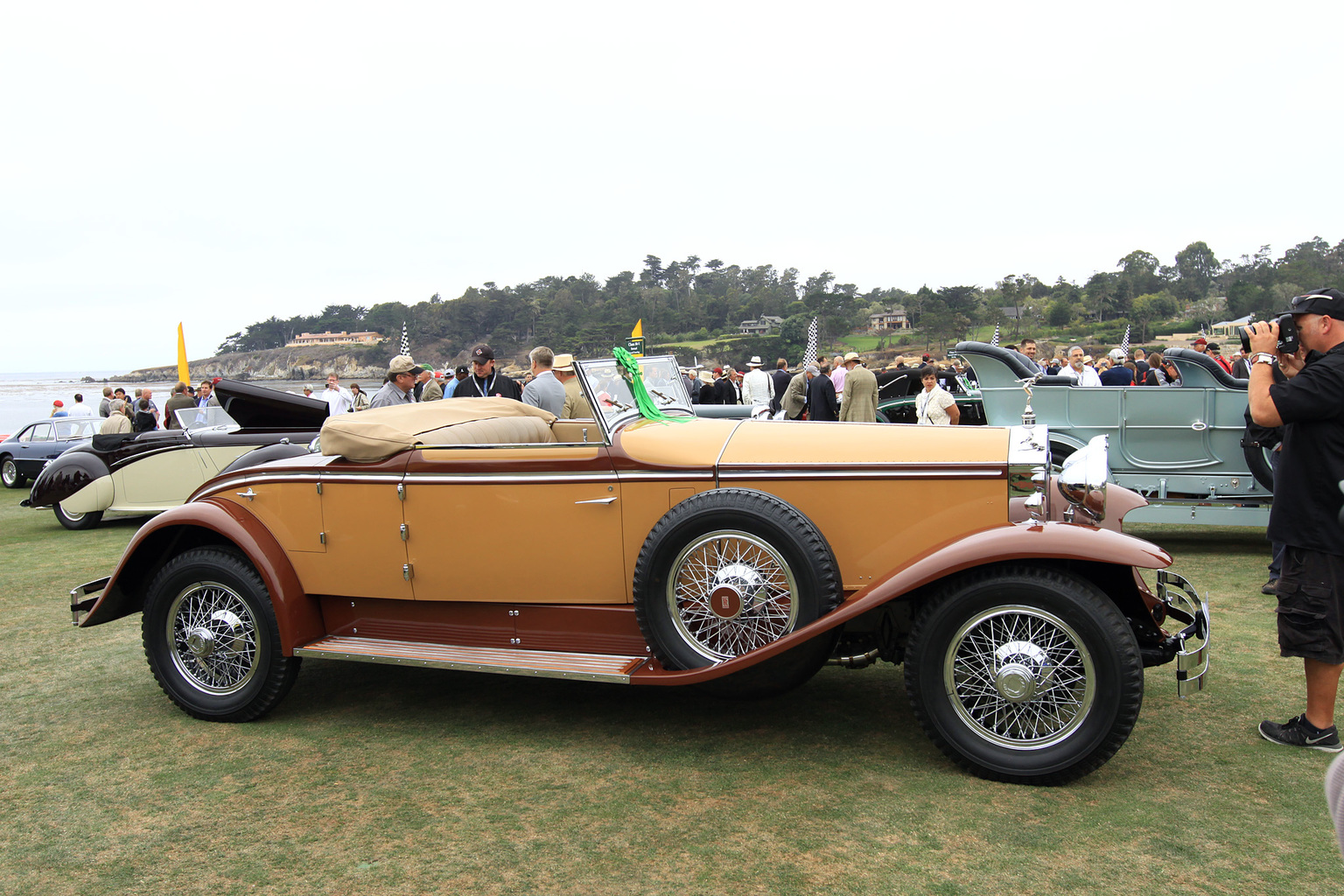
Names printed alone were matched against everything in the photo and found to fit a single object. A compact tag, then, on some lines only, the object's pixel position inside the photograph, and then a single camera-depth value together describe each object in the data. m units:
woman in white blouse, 9.71
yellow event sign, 4.72
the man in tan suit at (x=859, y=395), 10.70
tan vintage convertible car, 3.28
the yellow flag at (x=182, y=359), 17.28
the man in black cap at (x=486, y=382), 8.51
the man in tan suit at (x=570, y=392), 6.31
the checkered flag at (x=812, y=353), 14.83
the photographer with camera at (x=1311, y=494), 3.40
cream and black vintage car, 10.15
